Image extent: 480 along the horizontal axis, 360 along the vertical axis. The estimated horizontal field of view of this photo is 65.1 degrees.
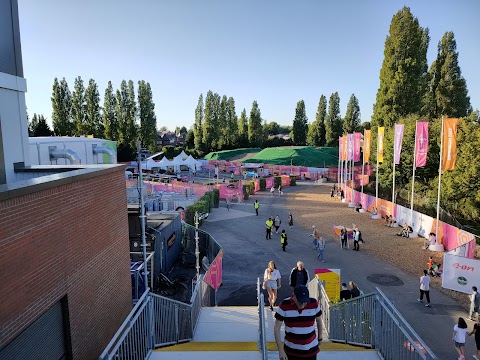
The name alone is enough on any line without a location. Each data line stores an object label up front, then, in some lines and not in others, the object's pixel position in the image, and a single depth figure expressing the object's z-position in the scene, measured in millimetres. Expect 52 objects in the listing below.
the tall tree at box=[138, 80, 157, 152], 75250
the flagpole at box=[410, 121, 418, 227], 22500
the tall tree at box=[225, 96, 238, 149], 88250
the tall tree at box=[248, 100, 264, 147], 91812
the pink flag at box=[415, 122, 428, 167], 21344
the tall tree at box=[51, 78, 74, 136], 70875
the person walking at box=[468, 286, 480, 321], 11453
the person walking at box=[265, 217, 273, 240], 21266
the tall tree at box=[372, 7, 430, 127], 39188
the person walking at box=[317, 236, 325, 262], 17266
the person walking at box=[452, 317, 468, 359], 8922
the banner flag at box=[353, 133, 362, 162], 31689
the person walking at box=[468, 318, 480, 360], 8891
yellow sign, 12116
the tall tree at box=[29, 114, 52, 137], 64250
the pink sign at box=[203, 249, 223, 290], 12364
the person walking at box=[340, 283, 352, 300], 9677
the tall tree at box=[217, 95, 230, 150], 87188
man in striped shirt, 4215
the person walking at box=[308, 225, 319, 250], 19217
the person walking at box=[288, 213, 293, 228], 24461
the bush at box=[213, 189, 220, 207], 30703
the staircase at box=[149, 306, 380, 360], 6309
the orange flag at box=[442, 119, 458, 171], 18727
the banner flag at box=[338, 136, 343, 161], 36344
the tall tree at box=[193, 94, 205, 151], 85688
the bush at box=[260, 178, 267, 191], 42750
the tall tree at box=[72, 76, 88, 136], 71562
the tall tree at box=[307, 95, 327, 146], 85500
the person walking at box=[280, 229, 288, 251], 18797
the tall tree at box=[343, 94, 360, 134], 81750
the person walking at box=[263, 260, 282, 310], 10141
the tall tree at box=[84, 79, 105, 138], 72188
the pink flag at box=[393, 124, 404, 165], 23672
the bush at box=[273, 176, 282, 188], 44469
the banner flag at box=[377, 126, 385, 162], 27281
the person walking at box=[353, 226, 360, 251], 19062
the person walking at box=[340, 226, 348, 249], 19297
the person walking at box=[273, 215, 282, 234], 23016
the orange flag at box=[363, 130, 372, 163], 29656
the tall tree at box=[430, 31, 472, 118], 44666
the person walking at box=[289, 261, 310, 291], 9539
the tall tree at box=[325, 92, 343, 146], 83500
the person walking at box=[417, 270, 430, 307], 12359
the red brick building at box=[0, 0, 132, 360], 4574
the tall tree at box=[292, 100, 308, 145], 90688
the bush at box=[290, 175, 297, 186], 47406
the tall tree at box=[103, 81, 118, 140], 72812
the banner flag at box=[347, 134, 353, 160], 32494
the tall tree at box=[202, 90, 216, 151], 84688
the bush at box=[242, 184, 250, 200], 36156
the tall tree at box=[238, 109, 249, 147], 91312
